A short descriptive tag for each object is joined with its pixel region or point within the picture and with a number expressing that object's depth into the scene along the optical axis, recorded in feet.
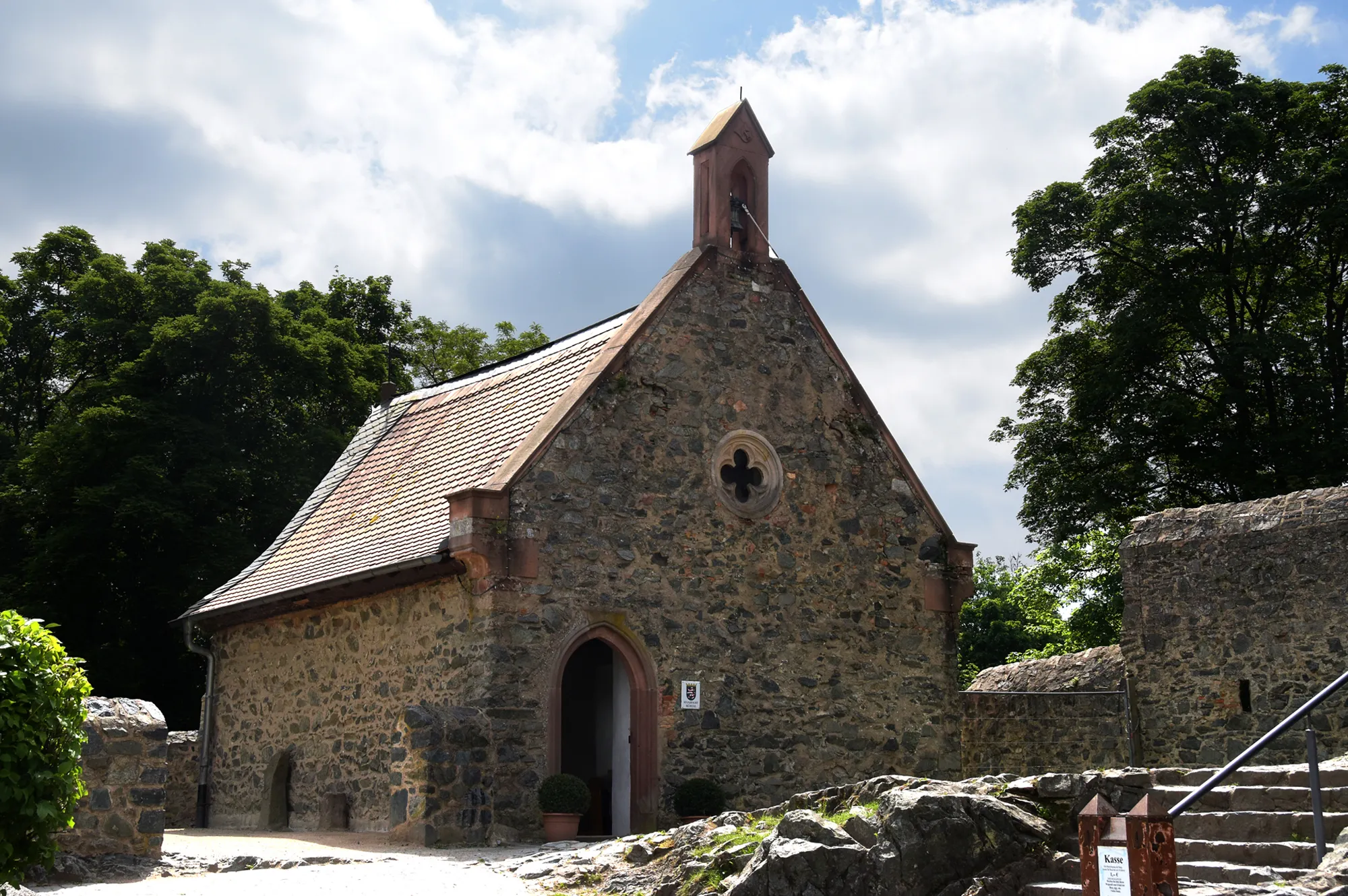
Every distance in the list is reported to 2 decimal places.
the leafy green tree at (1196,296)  91.04
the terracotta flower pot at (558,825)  48.91
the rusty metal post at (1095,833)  26.11
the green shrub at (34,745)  29.14
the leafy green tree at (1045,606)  106.11
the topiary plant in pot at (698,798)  52.34
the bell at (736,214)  62.03
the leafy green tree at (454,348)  130.00
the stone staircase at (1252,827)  31.65
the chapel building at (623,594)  50.85
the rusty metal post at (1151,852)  26.00
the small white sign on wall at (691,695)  54.39
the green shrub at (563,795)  48.85
